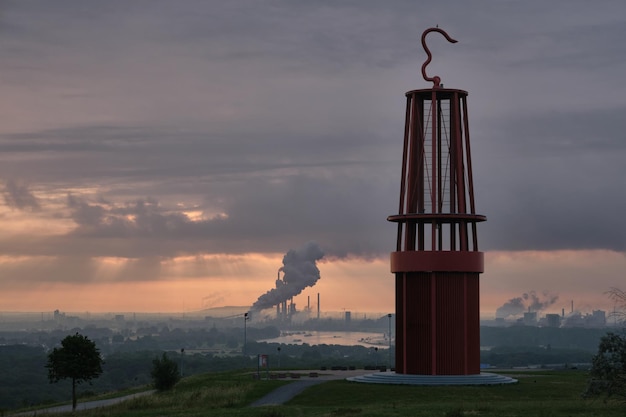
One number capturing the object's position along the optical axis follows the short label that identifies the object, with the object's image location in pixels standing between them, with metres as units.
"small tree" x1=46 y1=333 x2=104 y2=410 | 74.20
